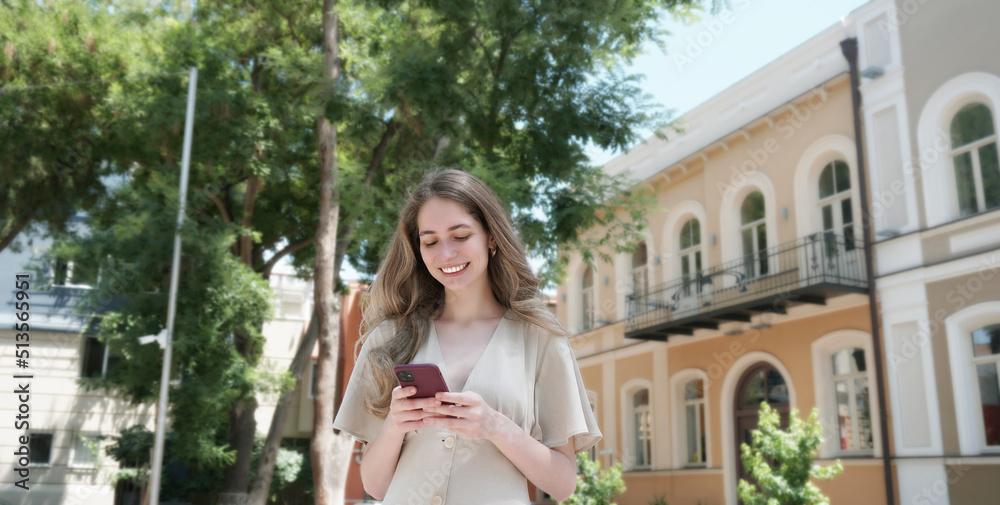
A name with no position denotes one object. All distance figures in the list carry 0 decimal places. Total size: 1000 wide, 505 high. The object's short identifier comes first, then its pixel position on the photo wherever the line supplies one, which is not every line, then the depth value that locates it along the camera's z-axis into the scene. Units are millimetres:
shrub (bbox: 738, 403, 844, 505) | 10633
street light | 11797
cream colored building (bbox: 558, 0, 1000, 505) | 11938
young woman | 2137
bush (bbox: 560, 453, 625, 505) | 13528
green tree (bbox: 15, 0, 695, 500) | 10609
